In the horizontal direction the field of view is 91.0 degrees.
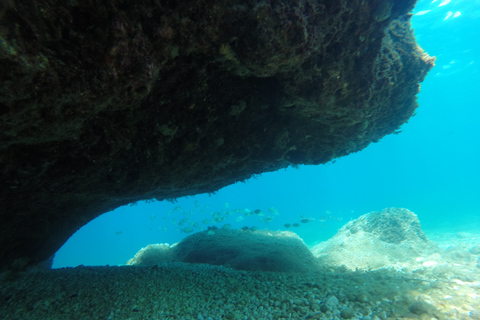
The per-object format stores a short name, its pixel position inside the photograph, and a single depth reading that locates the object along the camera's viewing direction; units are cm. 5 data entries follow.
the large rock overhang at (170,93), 254
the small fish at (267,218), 1602
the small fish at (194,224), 1719
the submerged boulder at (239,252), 780
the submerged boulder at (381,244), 948
